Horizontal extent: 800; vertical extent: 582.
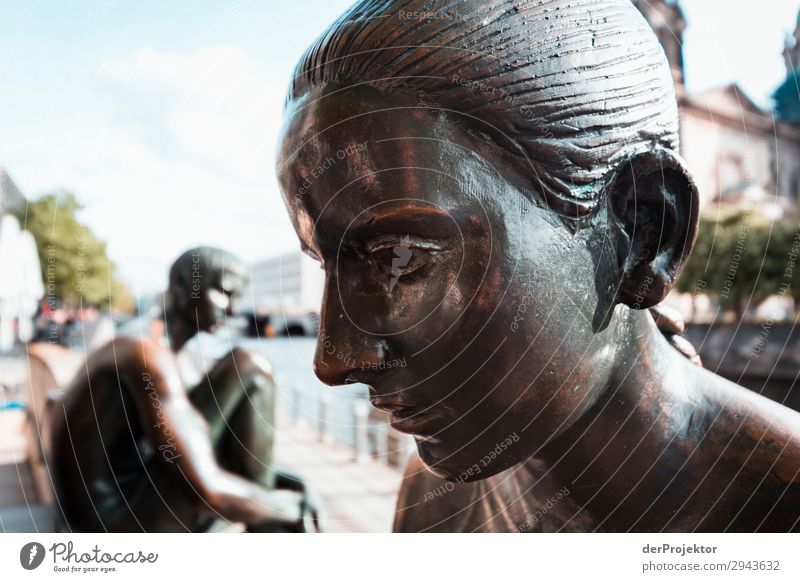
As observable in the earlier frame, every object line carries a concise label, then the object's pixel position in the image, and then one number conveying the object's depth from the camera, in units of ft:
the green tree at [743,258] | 30.37
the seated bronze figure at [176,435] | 6.01
